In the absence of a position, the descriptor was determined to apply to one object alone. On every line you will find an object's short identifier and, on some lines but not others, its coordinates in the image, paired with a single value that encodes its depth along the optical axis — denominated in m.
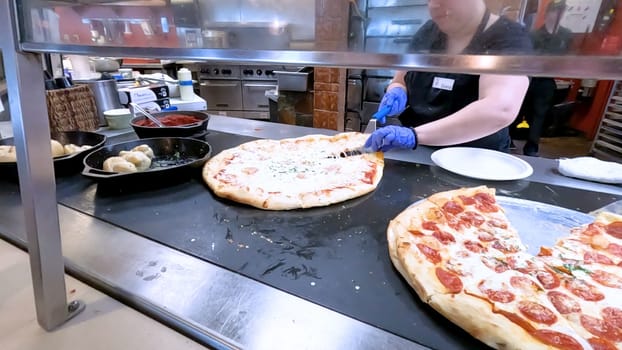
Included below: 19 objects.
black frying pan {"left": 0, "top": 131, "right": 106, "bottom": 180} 1.09
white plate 1.21
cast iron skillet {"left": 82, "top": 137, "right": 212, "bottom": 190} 1.00
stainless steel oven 4.95
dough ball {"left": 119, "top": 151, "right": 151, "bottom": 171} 1.10
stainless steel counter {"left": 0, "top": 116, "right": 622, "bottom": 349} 0.56
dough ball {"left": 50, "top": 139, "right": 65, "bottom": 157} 1.12
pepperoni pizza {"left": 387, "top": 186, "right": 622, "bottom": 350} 0.59
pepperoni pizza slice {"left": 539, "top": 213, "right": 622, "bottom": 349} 0.61
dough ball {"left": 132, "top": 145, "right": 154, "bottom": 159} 1.18
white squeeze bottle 2.51
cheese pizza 1.01
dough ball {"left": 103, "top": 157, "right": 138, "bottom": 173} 1.04
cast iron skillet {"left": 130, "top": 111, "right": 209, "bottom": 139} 1.39
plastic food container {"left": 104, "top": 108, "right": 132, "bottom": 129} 1.68
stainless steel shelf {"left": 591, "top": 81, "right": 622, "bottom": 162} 3.77
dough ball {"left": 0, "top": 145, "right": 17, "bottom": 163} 1.05
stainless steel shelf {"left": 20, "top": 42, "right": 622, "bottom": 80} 0.31
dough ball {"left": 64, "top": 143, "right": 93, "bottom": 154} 1.18
